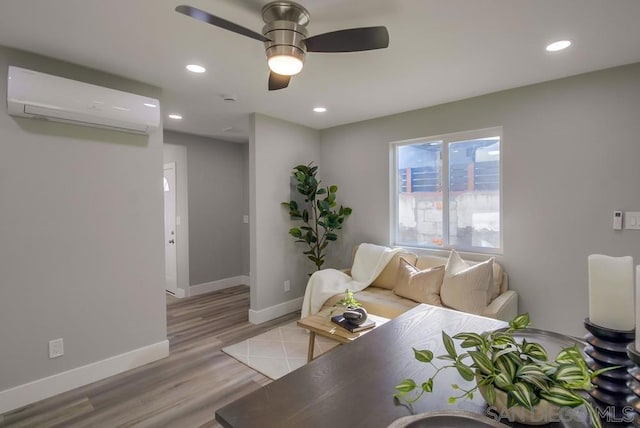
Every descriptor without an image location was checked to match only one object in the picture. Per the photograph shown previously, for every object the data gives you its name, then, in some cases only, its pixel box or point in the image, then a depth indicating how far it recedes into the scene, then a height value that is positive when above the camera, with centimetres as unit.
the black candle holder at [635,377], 73 -41
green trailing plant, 71 -41
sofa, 276 -80
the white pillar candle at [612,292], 81 -24
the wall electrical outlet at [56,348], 235 -105
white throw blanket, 344 -84
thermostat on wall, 252 -15
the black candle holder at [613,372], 80 -44
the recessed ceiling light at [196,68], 246 +108
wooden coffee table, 229 -95
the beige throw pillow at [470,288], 274 -75
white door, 508 -30
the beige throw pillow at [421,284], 302 -79
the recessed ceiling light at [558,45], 213 +107
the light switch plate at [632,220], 247 -14
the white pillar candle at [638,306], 74 -26
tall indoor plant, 410 -12
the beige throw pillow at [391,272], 356 -78
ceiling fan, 164 +88
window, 325 +13
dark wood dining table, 81 -55
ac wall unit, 209 +75
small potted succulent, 240 -83
